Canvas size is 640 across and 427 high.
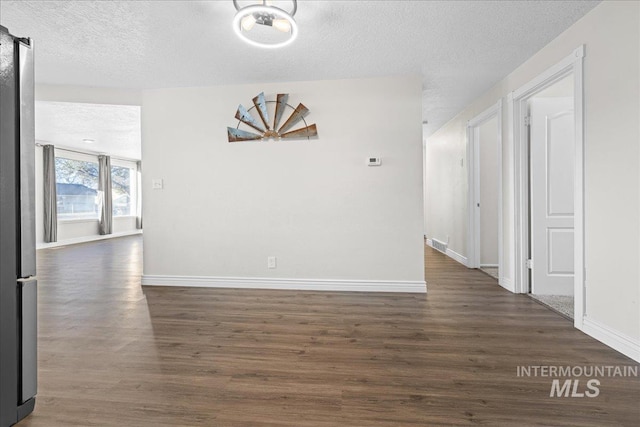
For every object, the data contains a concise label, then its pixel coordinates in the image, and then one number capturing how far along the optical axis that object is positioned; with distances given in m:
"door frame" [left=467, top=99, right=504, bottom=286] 4.71
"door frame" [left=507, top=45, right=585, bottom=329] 2.46
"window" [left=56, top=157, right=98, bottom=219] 8.20
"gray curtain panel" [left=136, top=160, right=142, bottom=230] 10.73
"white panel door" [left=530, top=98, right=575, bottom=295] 3.32
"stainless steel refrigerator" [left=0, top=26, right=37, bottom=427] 1.32
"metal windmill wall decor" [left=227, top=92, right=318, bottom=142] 3.72
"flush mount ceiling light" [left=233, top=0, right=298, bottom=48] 2.07
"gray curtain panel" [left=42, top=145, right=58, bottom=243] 7.50
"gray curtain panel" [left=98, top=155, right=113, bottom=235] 9.01
